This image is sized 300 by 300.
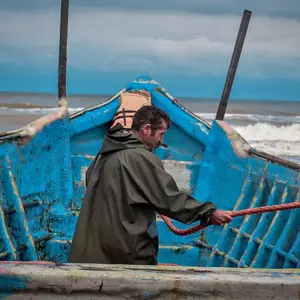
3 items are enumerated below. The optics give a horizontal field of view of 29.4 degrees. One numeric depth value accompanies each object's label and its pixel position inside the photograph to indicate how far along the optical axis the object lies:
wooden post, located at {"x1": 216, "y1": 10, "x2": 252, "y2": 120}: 7.72
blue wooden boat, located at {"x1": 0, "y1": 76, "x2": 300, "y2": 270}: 4.99
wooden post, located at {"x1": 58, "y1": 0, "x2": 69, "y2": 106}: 7.81
